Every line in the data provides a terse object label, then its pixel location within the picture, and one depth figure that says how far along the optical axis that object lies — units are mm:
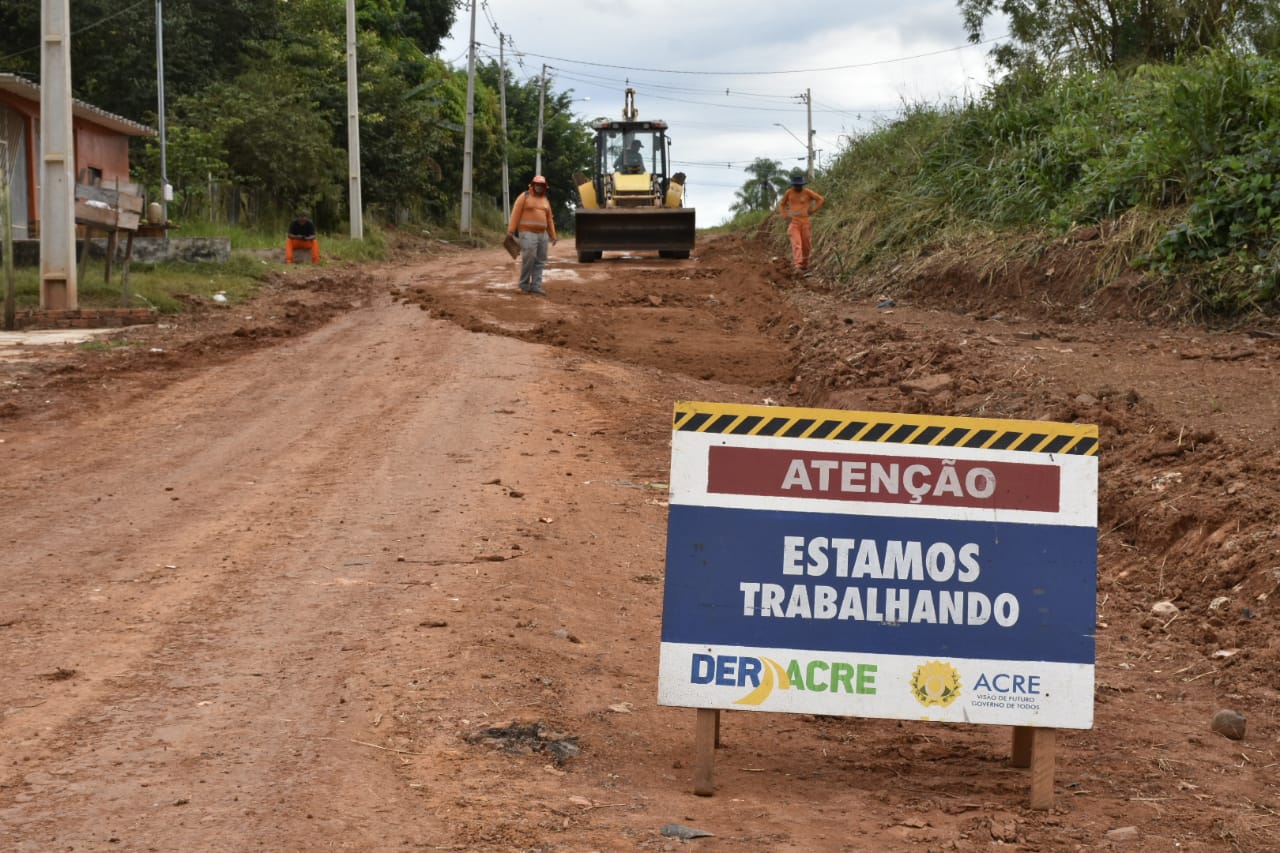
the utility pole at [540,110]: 64712
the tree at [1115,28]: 24750
